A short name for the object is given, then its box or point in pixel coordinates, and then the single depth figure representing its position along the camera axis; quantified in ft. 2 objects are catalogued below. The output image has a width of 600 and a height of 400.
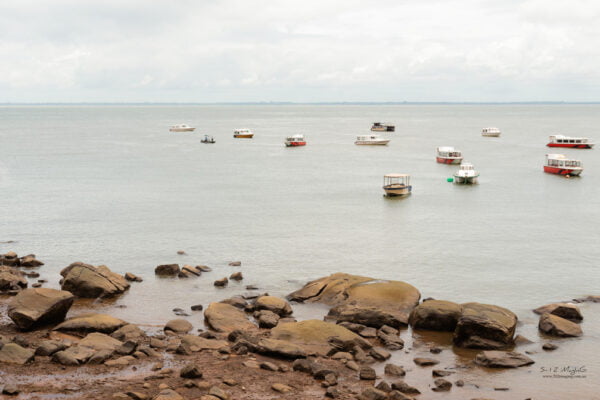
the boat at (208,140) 504.43
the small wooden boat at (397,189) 234.58
